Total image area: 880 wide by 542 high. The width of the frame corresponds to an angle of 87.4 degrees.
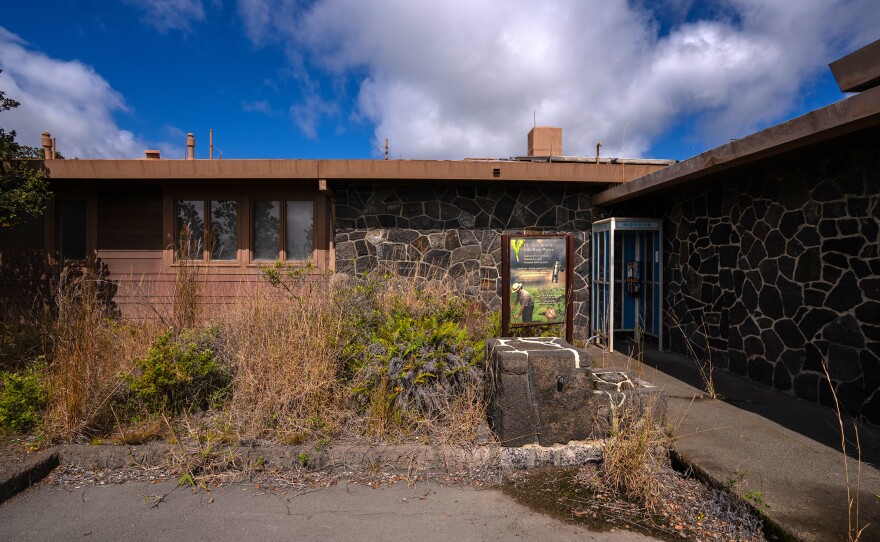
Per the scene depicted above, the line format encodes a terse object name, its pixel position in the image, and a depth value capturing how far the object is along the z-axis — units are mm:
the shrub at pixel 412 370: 4094
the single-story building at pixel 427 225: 6043
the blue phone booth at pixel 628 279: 7676
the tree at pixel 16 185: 5930
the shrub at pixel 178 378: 4188
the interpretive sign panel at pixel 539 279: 4902
